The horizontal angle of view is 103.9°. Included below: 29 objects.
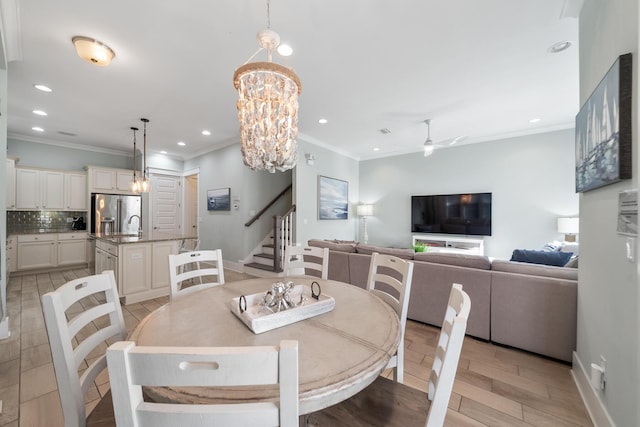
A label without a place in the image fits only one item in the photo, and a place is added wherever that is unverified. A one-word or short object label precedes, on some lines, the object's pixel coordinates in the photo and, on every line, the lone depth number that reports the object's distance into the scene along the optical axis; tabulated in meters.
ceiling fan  4.03
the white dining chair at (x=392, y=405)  0.95
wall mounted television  5.10
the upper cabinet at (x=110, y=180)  5.39
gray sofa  2.06
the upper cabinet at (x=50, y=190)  4.76
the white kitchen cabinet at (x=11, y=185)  4.48
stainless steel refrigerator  5.38
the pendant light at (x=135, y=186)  4.03
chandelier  1.47
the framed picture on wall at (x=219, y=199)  5.43
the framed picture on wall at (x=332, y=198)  5.44
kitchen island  3.34
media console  5.01
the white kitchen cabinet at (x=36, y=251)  4.61
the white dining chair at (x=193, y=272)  1.70
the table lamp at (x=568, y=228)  4.01
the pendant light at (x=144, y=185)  4.02
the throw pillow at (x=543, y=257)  2.60
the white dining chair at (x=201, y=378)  0.48
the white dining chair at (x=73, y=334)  0.86
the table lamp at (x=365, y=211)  6.36
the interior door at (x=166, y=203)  6.07
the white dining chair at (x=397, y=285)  1.41
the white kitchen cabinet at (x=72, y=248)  5.04
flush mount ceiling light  2.21
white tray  1.06
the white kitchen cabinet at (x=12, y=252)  4.50
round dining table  0.71
